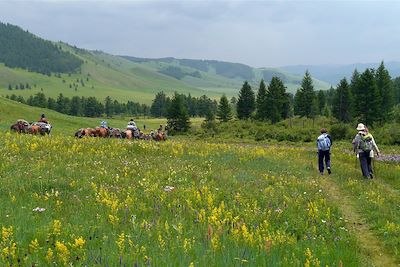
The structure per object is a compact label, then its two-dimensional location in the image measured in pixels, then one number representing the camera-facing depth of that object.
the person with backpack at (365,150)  20.78
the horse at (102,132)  31.18
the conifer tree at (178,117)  96.31
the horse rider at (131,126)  35.28
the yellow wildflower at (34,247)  5.97
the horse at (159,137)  36.87
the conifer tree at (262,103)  106.61
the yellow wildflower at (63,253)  5.64
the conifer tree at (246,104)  118.94
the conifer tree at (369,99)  87.88
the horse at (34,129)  28.70
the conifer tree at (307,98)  112.50
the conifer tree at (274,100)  103.50
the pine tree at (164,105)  192.39
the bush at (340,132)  62.86
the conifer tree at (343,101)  107.44
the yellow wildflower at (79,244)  5.97
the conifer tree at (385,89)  100.88
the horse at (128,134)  33.38
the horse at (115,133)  32.62
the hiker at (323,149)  22.44
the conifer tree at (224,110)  114.98
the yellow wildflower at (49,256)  5.64
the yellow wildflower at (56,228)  6.86
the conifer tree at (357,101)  89.31
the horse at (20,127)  28.52
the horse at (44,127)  29.77
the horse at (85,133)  29.33
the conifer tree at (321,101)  149.88
